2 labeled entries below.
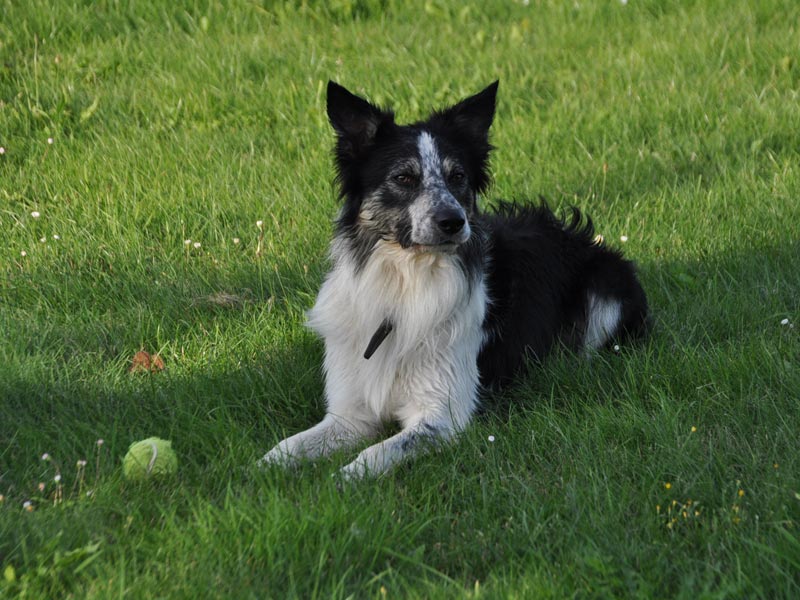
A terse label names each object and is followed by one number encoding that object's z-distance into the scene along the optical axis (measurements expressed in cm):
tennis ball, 706
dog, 808
